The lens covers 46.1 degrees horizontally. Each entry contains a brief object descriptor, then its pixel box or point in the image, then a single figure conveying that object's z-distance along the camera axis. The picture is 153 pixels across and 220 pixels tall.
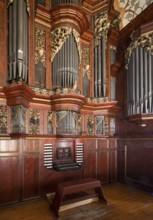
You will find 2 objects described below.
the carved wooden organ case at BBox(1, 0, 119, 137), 3.51
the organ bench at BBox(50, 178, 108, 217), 3.26
